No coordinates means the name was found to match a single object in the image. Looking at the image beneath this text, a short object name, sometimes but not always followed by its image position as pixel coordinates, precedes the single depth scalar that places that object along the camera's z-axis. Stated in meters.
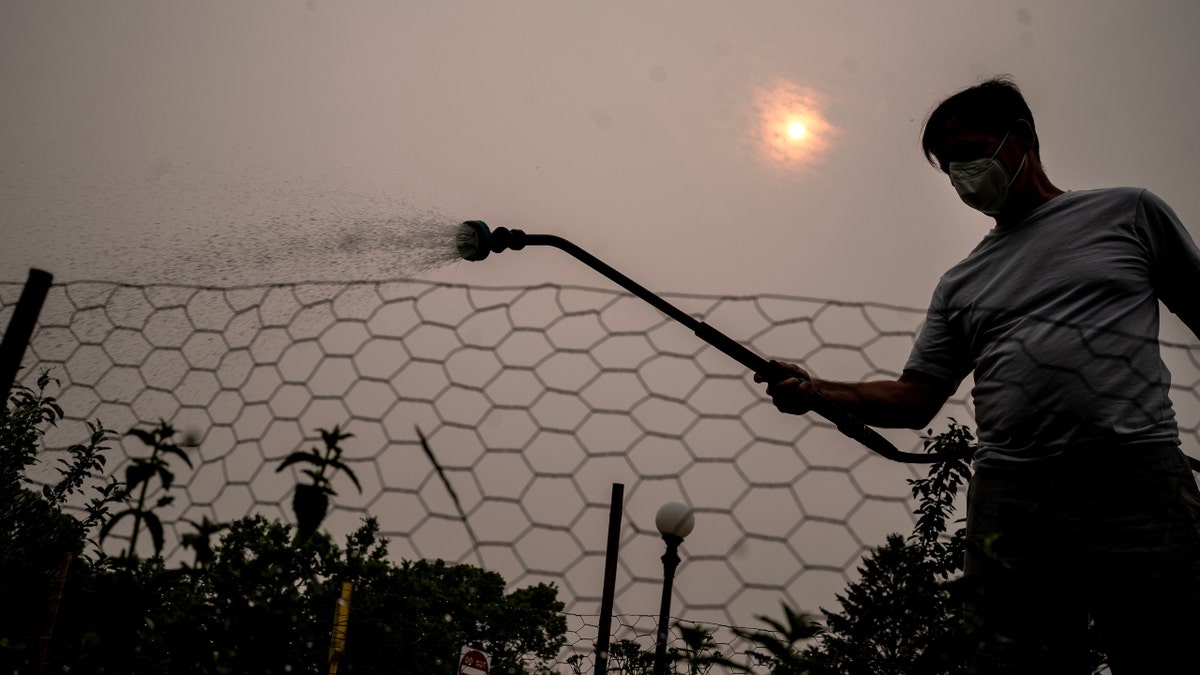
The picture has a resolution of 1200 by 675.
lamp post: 2.63
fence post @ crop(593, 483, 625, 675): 1.75
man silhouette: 1.42
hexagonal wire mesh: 2.64
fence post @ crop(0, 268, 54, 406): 1.85
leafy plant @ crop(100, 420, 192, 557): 1.20
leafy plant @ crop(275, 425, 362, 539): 1.11
